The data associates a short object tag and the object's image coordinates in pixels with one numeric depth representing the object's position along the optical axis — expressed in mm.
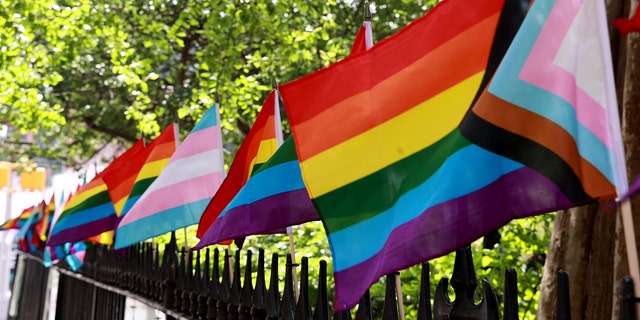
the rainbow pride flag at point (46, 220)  13680
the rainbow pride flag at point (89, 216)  8406
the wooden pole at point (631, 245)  2383
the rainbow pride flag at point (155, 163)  7289
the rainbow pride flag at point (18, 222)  17234
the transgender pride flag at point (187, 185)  6273
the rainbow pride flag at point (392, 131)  3127
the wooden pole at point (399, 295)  3484
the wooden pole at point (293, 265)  4605
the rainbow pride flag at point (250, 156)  5309
